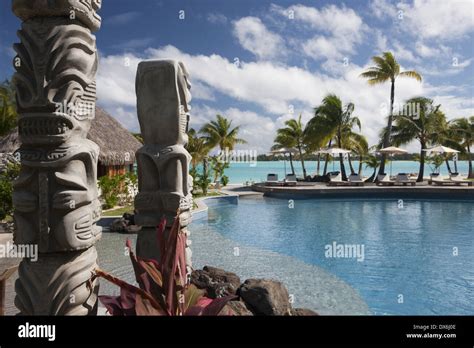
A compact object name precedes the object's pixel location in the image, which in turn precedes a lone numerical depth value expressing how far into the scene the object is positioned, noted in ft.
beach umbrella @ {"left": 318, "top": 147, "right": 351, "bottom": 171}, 71.36
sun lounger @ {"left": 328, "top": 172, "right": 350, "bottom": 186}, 65.26
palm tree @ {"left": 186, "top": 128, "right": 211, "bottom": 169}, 64.13
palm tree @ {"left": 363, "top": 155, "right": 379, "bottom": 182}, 83.94
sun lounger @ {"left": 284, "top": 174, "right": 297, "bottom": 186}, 67.89
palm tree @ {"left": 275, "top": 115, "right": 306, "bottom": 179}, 88.58
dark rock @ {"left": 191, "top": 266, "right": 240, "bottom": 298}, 15.14
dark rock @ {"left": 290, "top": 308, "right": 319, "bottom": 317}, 13.97
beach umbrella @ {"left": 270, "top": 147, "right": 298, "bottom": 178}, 75.61
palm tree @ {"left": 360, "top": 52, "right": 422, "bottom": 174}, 70.59
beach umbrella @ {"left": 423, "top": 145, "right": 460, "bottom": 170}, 67.99
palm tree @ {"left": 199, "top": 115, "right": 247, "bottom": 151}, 80.59
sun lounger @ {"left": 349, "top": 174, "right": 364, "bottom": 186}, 64.32
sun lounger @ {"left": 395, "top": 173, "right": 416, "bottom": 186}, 63.67
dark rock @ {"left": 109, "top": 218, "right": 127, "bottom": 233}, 29.71
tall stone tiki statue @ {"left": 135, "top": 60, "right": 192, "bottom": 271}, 12.52
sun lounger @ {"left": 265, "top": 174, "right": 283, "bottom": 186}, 68.45
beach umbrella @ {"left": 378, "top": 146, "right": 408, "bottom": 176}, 69.05
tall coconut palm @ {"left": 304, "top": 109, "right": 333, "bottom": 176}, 77.36
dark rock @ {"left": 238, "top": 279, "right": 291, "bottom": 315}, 13.78
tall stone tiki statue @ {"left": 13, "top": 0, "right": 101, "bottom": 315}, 7.94
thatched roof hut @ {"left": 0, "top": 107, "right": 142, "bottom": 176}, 47.42
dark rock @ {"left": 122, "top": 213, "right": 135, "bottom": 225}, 30.55
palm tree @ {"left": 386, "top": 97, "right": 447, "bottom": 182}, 75.51
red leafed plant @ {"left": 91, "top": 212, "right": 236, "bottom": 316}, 7.41
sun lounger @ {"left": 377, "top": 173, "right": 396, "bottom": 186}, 65.19
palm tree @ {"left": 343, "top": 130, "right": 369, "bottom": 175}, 81.05
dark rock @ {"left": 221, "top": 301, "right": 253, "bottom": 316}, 13.16
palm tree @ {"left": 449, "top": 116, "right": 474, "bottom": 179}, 84.64
